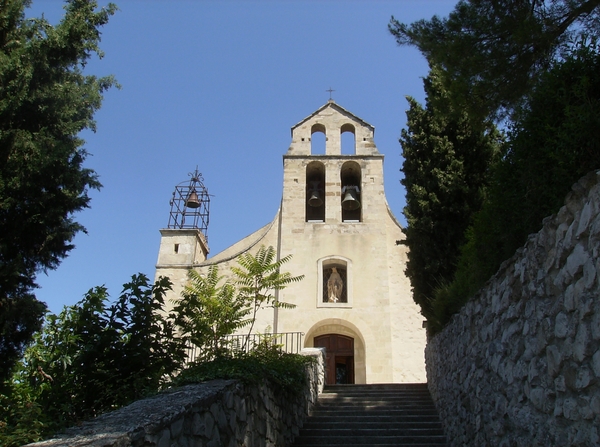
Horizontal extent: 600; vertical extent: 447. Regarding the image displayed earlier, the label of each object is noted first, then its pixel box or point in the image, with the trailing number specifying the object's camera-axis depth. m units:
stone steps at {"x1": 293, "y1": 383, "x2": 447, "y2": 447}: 7.16
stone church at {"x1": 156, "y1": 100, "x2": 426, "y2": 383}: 14.29
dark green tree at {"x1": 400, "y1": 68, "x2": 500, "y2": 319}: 9.11
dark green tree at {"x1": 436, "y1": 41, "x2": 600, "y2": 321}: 3.57
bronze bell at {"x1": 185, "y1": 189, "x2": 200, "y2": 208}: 17.36
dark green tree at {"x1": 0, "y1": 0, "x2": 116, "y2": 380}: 7.01
